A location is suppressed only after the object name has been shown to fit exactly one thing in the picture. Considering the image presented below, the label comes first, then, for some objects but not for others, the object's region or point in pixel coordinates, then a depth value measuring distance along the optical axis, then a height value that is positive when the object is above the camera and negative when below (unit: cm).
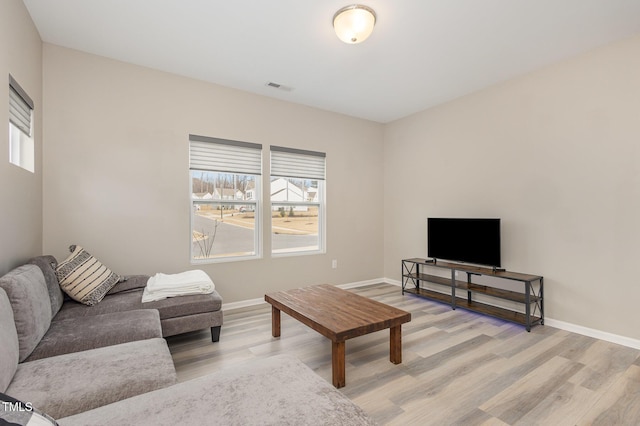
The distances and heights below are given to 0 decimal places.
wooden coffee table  210 -80
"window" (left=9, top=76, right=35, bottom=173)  230 +70
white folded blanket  264 -65
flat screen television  353 -34
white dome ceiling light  230 +148
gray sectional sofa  109 -72
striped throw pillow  247 -53
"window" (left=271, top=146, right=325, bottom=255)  426 +19
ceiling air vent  372 +159
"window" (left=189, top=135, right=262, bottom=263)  370 +20
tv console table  321 -91
